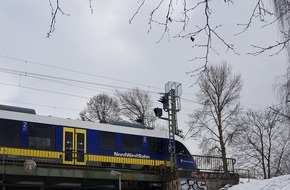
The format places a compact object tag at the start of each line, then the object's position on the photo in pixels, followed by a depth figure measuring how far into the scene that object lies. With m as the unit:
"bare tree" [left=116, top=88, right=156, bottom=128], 50.53
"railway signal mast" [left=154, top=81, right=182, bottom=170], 25.91
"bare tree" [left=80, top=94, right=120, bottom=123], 51.66
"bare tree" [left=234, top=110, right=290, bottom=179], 40.09
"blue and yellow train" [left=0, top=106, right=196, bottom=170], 20.91
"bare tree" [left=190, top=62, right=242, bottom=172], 38.03
